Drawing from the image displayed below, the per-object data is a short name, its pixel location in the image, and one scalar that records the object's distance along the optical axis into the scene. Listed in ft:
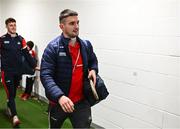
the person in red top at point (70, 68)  4.77
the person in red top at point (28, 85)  11.81
